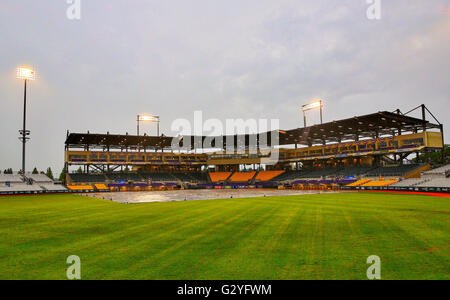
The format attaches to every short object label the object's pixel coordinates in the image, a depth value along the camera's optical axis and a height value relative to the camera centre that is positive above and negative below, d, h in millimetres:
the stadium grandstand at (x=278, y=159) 51875 +1564
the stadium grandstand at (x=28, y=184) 49156 -3649
